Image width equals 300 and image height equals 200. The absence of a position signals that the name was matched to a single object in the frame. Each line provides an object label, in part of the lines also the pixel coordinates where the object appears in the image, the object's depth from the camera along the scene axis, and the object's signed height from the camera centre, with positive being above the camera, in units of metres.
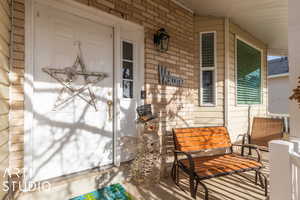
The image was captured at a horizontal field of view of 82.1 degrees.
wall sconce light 2.90 +1.07
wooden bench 2.08 -0.82
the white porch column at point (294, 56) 1.69 +0.46
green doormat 2.04 -1.15
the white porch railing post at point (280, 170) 1.12 -0.46
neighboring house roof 10.14 +2.20
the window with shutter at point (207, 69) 3.92 +0.75
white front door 1.95 -0.04
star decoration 2.07 +0.28
